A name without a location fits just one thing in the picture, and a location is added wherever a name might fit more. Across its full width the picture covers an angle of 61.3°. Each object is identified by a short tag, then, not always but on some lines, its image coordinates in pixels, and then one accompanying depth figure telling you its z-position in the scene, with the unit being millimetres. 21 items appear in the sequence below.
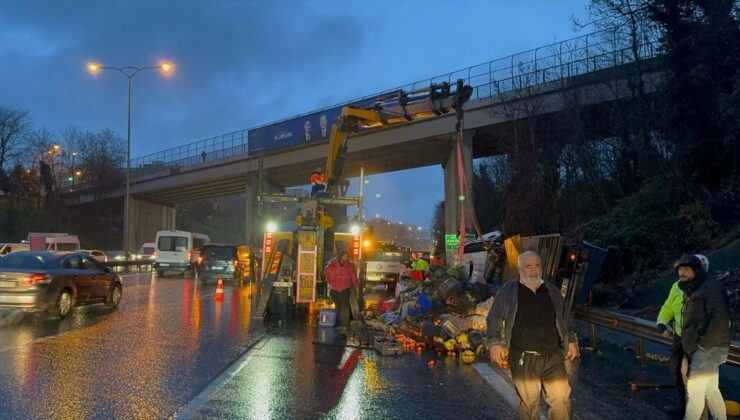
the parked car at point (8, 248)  32934
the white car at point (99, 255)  37844
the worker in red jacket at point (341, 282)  12484
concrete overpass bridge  23203
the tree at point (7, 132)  60750
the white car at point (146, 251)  44419
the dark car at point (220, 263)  25984
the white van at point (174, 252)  31984
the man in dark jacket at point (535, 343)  4832
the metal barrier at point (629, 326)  7359
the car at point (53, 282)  12383
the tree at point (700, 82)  16469
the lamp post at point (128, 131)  34312
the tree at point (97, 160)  70000
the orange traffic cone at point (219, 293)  18598
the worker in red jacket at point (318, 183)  15289
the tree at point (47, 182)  67188
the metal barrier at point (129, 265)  36156
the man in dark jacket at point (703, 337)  5750
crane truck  13484
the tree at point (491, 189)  35344
